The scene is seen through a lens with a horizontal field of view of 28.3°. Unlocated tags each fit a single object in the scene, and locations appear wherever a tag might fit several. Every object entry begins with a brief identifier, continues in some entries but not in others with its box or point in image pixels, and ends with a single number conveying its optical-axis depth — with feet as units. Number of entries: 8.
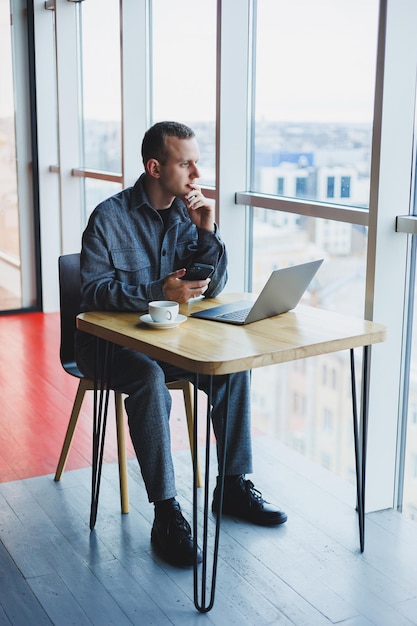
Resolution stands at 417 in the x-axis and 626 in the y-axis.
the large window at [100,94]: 16.85
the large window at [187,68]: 12.82
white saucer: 7.58
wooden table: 6.75
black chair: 9.03
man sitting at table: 7.94
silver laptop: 7.69
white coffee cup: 7.56
